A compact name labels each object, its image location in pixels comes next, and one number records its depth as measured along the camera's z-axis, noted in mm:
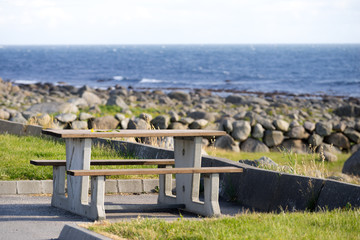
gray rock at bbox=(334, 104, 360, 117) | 32844
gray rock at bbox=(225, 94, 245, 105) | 37781
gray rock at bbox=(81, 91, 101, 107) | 34938
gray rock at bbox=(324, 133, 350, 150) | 23188
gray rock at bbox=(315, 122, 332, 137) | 23281
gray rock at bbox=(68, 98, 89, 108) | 29755
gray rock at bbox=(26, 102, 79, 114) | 23844
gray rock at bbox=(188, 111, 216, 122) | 25875
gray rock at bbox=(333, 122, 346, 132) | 23844
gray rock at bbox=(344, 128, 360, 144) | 23453
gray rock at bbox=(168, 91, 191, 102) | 41156
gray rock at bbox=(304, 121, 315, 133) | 23344
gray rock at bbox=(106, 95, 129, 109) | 28734
